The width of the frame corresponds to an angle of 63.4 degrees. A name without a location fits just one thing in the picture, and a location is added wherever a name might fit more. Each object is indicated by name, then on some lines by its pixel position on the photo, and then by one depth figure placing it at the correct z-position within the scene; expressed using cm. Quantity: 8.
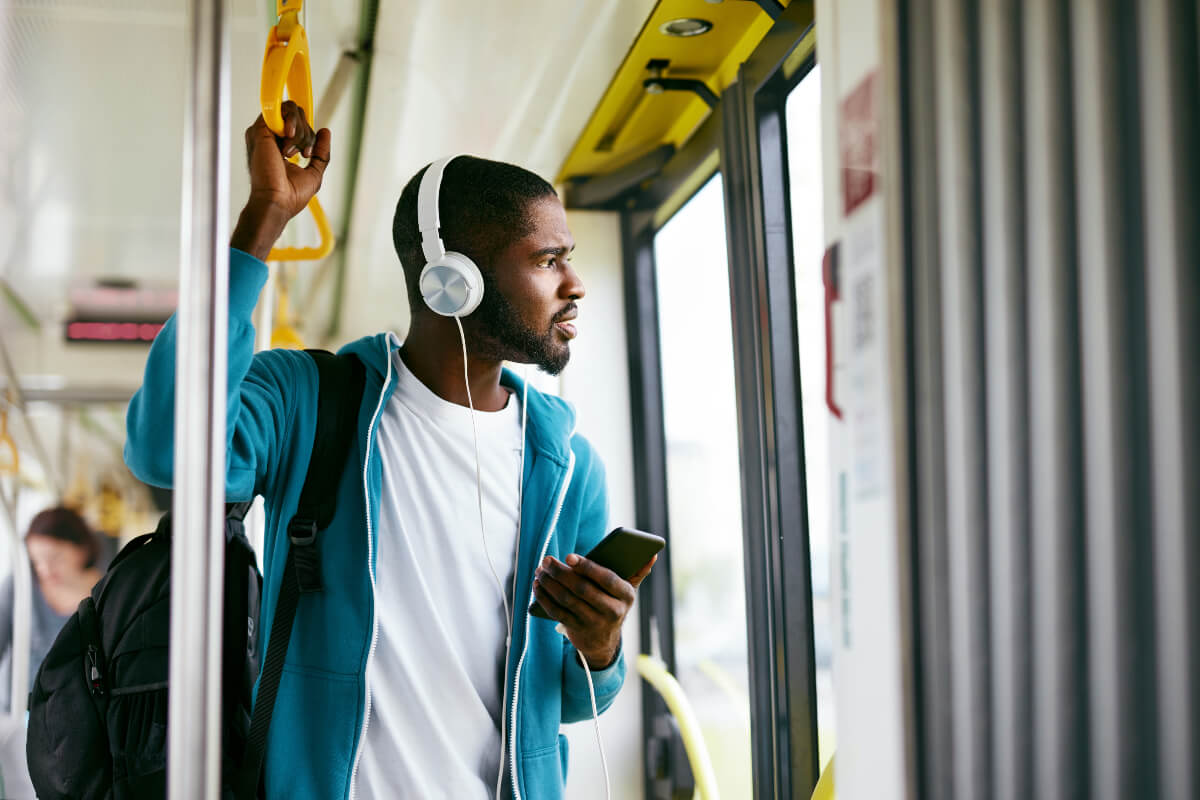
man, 144
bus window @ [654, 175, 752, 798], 275
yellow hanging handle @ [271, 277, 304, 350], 368
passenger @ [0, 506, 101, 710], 389
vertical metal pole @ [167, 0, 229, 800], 81
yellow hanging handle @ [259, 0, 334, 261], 115
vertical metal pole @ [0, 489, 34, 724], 368
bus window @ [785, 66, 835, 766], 212
